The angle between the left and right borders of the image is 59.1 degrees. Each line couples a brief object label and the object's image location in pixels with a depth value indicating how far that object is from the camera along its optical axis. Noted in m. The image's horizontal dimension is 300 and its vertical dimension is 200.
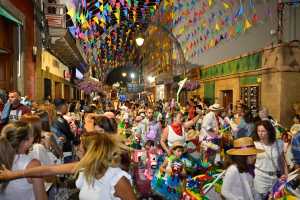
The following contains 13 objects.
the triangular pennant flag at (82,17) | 12.74
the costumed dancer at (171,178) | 4.07
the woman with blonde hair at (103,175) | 1.92
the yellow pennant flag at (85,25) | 14.88
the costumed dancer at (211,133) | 5.65
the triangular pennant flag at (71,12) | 11.20
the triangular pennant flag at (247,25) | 12.00
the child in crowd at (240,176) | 2.67
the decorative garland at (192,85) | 15.95
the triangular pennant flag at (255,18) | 11.90
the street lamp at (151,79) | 31.40
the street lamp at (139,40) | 11.75
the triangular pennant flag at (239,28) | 12.58
